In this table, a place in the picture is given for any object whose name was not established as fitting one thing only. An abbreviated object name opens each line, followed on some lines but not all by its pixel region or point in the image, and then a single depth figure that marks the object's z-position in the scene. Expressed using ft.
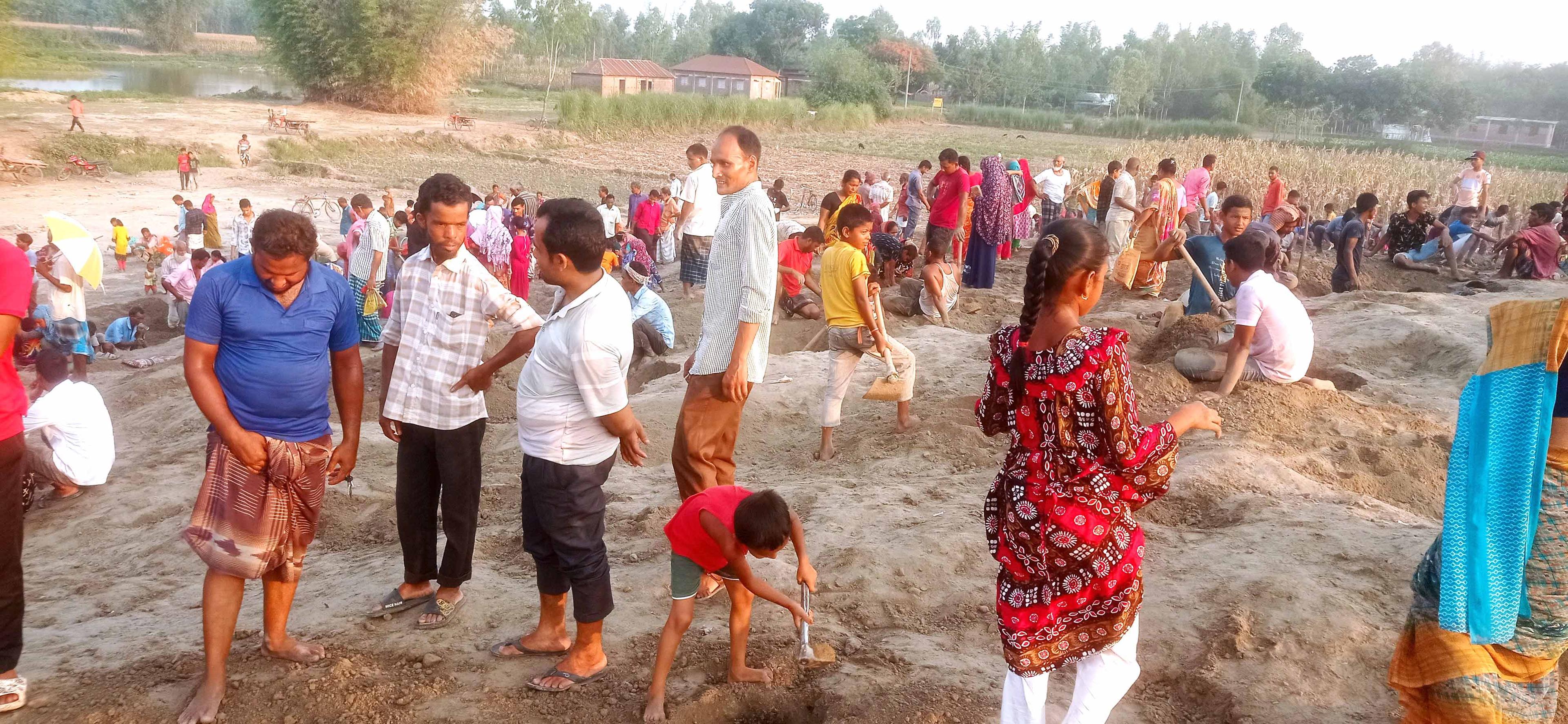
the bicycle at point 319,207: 63.21
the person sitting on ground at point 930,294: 30.42
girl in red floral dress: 7.72
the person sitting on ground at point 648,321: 28.43
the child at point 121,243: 45.96
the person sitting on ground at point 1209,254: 23.68
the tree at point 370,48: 123.24
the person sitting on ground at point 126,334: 35.86
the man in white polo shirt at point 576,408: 10.27
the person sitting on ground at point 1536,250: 39.88
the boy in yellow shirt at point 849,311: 18.45
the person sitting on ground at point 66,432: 19.15
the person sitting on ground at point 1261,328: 18.08
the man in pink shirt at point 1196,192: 45.65
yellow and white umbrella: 29.17
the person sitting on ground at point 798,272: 29.40
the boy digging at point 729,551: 10.00
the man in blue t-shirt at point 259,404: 9.91
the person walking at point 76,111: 80.64
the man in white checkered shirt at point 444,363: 11.74
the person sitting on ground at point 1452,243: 43.14
